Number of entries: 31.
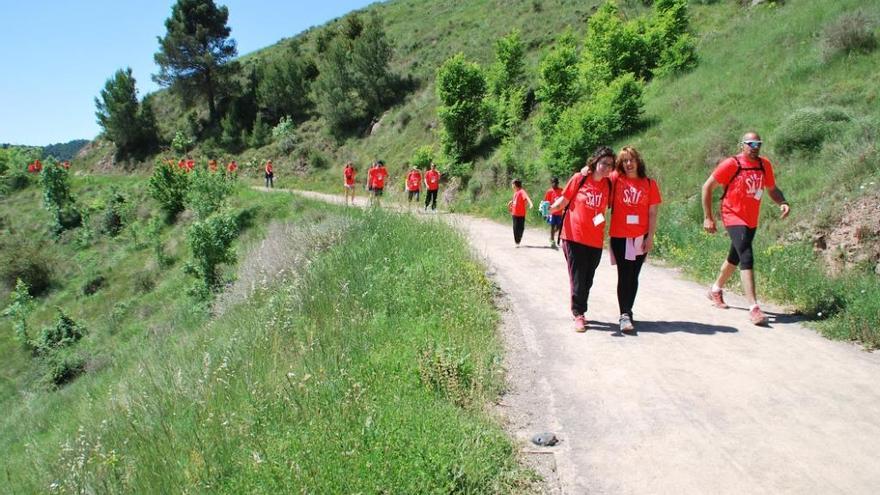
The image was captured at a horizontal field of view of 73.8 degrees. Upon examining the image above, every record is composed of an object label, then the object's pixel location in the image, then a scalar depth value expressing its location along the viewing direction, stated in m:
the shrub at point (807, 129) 11.45
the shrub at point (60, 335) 21.83
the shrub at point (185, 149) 53.64
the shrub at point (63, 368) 18.23
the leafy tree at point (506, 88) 26.34
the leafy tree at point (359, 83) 43.84
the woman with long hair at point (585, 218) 5.98
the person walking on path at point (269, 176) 33.62
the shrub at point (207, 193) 25.20
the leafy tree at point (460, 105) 26.94
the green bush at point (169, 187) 31.09
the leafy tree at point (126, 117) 57.78
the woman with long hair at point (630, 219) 6.00
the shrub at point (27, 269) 30.88
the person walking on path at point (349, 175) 21.48
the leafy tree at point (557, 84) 22.48
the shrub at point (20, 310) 24.03
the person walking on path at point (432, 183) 18.78
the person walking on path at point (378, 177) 18.23
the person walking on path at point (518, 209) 12.99
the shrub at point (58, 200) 37.22
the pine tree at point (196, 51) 55.66
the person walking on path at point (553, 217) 12.94
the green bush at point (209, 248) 19.80
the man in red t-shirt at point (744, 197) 6.45
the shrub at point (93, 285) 28.19
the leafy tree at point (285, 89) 52.72
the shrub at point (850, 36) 14.20
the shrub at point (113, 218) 34.81
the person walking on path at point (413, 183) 19.06
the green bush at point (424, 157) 29.20
